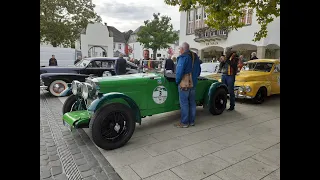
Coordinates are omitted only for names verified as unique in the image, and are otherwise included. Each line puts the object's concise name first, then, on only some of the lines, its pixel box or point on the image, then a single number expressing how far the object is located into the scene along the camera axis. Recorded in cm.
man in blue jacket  461
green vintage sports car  365
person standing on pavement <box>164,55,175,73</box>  566
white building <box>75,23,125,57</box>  3044
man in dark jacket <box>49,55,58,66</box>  1222
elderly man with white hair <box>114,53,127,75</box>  829
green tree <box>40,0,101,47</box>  2269
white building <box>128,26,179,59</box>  5297
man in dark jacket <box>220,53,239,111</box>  623
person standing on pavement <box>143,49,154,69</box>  526
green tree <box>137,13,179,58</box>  3028
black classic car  813
